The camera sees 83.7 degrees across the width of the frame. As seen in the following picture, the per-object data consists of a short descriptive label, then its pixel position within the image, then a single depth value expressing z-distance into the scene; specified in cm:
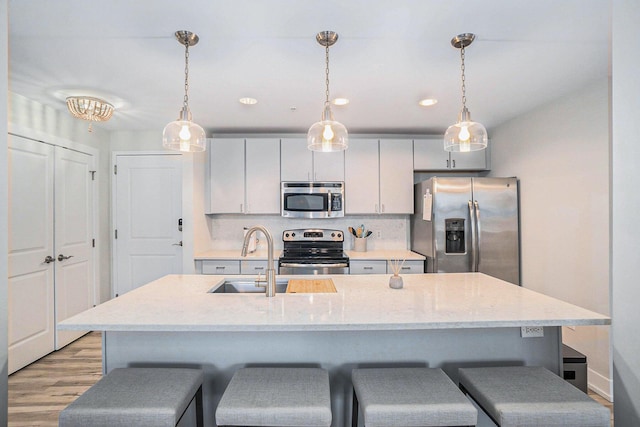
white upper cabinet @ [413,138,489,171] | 399
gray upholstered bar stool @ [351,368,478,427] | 123
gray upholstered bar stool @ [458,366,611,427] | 122
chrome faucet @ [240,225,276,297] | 183
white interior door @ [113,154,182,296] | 410
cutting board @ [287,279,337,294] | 199
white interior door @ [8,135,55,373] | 289
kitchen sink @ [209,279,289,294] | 228
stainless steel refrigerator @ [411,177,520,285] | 345
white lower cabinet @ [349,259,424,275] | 366
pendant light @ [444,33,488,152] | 195
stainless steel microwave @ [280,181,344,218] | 388
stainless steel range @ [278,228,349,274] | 361
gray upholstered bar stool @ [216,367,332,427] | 124
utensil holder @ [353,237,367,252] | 411
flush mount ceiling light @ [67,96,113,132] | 288
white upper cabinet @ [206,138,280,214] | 393
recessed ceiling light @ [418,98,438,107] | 300
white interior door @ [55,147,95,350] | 338
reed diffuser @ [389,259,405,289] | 200
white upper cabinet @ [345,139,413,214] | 396
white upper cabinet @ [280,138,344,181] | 393
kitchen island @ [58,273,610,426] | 164
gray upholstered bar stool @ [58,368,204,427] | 123
